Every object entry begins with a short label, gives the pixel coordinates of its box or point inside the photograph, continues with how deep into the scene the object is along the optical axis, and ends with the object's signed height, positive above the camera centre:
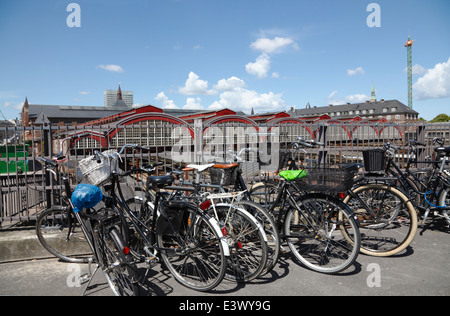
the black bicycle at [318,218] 3.38 -0.83
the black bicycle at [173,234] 3.11 -0.91
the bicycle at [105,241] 2.75 -0.88
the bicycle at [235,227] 3.15 -0.83
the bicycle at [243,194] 3.34 -0.60
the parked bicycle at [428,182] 4.70 -0.61
